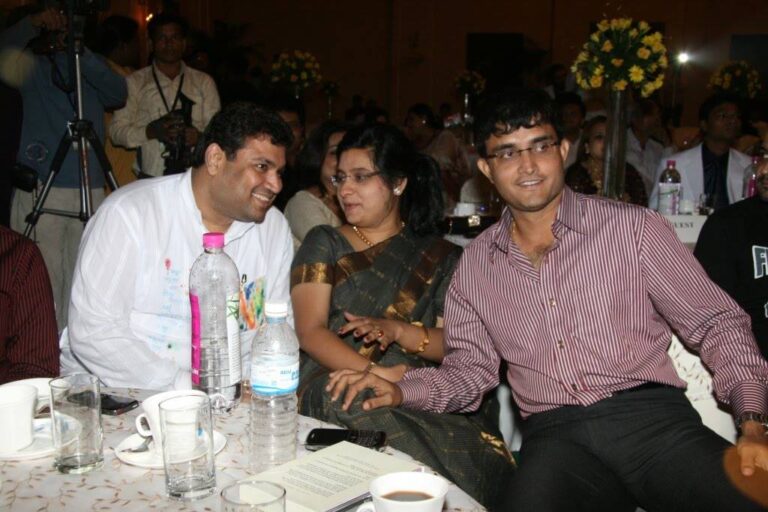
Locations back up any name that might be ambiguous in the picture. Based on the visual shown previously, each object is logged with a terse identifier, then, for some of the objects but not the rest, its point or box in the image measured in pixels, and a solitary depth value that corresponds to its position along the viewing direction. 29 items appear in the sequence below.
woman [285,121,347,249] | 3.10
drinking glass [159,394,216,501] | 1.09
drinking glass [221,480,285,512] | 0.92
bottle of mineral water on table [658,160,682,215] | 3.56
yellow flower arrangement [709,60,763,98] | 6.19
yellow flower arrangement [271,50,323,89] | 7.26
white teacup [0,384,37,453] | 1.21
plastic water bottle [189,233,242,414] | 1.51
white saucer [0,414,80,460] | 1.19
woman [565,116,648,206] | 4.10
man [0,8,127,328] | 3.72
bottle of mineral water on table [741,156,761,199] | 3.54
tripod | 3.48
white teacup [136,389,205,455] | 1.20
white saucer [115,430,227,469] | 1.19
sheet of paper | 1.08
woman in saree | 2.25
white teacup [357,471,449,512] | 0.98
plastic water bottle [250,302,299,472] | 1.28
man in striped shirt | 1.65
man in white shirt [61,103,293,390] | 1.90
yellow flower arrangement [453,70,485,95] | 8.80
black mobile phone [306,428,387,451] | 1.28
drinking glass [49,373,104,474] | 1.17
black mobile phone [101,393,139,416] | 1.41
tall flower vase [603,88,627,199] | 3.45
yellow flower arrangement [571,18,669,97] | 3.36
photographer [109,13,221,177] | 4.14
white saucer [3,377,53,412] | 1.39
